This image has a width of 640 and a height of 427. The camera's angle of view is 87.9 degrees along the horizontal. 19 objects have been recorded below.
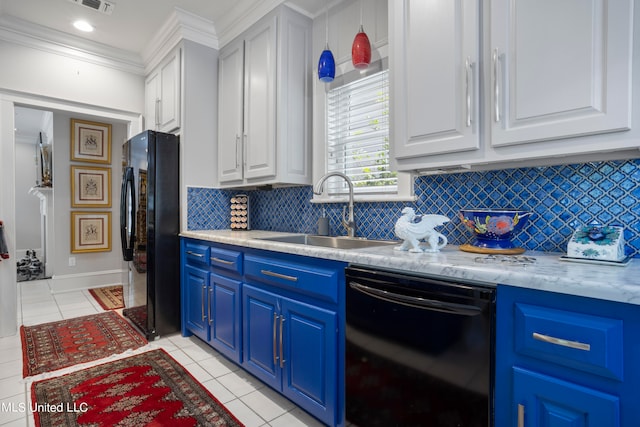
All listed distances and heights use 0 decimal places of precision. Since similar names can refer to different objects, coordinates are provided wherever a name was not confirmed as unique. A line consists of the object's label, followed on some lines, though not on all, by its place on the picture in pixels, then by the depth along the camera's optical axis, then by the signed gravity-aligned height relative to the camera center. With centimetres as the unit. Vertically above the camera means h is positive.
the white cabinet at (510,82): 101 +46
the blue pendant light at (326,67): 203 +88
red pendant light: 186 +90
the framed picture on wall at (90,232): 448 -28
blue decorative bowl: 136 -7
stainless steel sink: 196 -20
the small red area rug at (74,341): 237 -107
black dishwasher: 103 -49
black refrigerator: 272 -14
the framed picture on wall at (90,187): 447 +34
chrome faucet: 210 +4
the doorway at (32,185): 500 +41
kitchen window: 210 +50
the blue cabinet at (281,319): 151 -60
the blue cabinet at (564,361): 79 -39
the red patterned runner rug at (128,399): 170 -107
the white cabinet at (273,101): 239 +83
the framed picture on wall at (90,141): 443 +96
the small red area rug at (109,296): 375 -106
